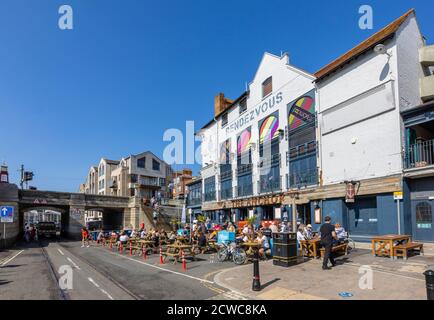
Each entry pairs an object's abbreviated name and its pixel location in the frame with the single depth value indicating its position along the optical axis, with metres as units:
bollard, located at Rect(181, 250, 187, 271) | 12.66
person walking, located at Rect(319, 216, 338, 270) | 10.91
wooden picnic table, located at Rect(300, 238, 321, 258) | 13.30
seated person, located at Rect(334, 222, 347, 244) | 13.98
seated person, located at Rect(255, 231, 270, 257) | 14.14
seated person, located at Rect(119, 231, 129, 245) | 21.64
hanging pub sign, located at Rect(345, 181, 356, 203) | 17.38
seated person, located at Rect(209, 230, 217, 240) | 19.64
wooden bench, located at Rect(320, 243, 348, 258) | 12.95
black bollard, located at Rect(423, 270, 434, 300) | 5.94
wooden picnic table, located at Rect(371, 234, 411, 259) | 12.54
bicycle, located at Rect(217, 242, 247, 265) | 13.37
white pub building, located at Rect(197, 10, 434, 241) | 15.20
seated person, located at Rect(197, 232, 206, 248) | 17.33
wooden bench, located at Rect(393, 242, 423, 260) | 12.20
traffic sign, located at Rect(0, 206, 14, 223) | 18.80
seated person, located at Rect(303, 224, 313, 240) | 14.75
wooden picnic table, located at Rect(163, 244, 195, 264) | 14.35
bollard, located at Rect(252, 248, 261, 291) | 8.52
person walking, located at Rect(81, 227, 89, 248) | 27.20
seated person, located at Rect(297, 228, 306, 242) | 14.27
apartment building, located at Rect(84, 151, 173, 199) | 64.75
